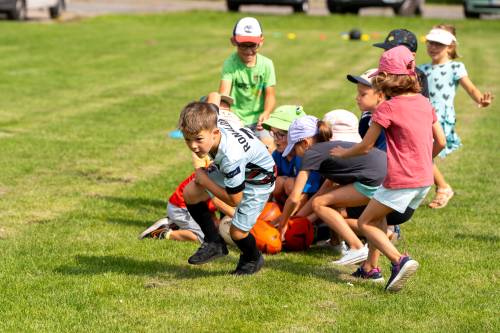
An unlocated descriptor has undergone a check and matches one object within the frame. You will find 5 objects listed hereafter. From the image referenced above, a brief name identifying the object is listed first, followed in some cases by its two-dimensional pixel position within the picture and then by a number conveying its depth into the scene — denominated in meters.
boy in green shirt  20.05
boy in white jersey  13.92
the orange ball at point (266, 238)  17.03
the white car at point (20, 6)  59.12
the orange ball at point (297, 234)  17.30
